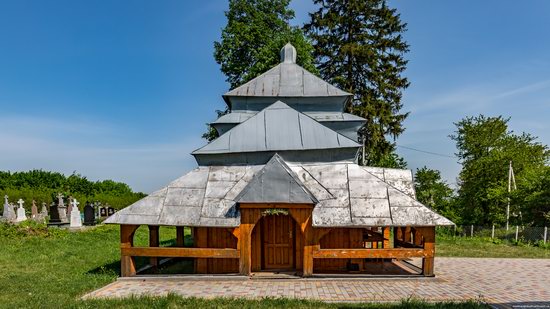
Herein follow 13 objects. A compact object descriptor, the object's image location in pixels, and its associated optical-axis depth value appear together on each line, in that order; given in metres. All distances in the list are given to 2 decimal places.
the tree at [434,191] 30.91
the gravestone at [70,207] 27.61
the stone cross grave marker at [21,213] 27.06
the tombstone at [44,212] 31.12
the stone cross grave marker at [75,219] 22.71
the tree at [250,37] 24.42
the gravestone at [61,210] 27.70
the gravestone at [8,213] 25.77
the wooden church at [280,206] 10.18
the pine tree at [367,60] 27.48
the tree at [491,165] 28.45
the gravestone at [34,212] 29.85
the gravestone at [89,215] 25.86
